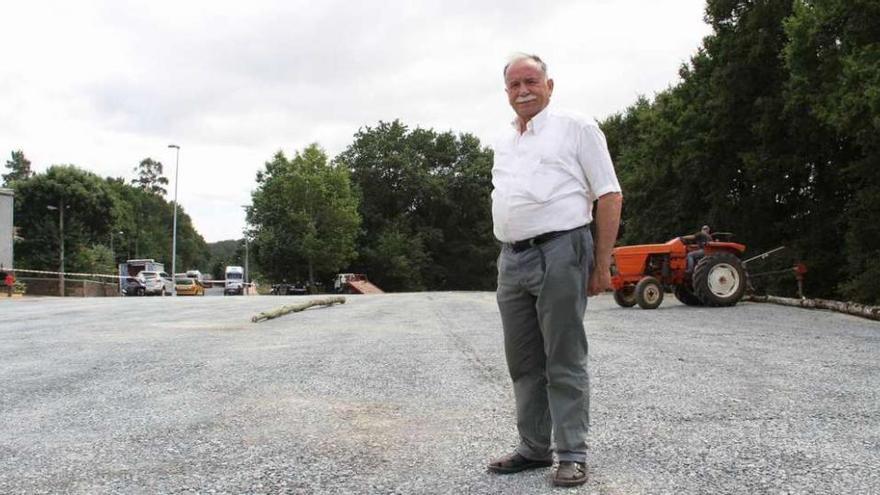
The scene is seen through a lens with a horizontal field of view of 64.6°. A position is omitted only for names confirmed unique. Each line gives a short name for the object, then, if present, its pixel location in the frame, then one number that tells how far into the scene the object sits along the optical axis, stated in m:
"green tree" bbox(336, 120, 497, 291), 57.31
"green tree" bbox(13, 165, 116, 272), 48.72
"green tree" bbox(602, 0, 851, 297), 20.33
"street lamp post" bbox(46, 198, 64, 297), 49.91
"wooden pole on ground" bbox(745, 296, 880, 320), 11.16
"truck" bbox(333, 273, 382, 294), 45.18
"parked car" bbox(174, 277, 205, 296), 46.09
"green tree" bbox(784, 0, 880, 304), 14.09
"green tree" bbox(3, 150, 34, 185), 85.59
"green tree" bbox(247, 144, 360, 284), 50.41
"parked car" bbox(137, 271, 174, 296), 42.69
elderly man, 2.97
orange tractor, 13.07
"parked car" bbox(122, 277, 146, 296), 42.95
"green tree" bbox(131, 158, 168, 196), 103.62
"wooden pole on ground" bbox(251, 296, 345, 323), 11.27
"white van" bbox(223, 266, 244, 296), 55.09
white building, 36.84
